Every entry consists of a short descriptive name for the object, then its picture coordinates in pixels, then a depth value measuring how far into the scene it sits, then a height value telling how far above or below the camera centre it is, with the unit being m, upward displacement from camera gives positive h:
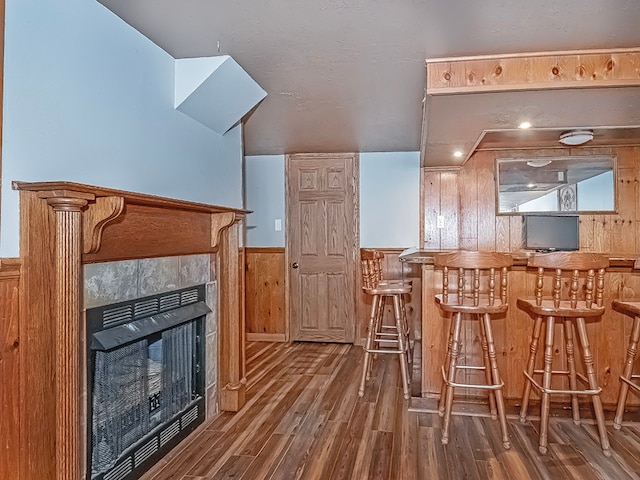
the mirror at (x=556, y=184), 4.24 +0.55
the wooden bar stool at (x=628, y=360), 2.51 -0.64
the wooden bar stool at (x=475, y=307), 2.38 -0.33
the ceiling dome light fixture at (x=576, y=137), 3.46 +0.81
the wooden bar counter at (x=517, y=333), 2.80 -0.55
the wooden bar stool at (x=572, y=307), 2.32 -0.33
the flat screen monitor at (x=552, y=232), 4.19 +0.11
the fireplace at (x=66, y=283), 1.48 -0.13
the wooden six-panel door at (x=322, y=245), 4.79 +0.02
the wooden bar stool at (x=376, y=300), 3.10 -0.39
